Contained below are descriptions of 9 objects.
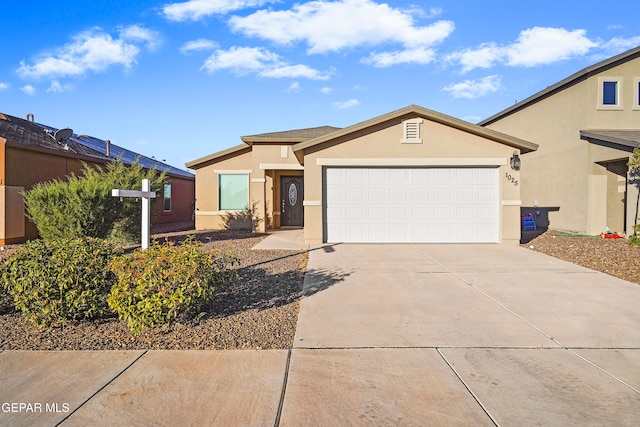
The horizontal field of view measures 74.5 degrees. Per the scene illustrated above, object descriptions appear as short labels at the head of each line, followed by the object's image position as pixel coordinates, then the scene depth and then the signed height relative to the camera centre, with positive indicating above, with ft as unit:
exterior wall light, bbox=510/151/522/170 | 39.78 +3.95
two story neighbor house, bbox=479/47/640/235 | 46.75 +6.92
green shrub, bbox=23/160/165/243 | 33.27 -0.56
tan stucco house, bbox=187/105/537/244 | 40.11 +2.06
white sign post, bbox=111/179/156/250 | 22.28 +0.18
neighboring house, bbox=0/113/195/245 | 38.50 +4.15
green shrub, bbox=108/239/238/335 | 15.33 -3.12
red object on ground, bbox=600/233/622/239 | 45.39 -3.47
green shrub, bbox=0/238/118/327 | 15.84 -3.08
